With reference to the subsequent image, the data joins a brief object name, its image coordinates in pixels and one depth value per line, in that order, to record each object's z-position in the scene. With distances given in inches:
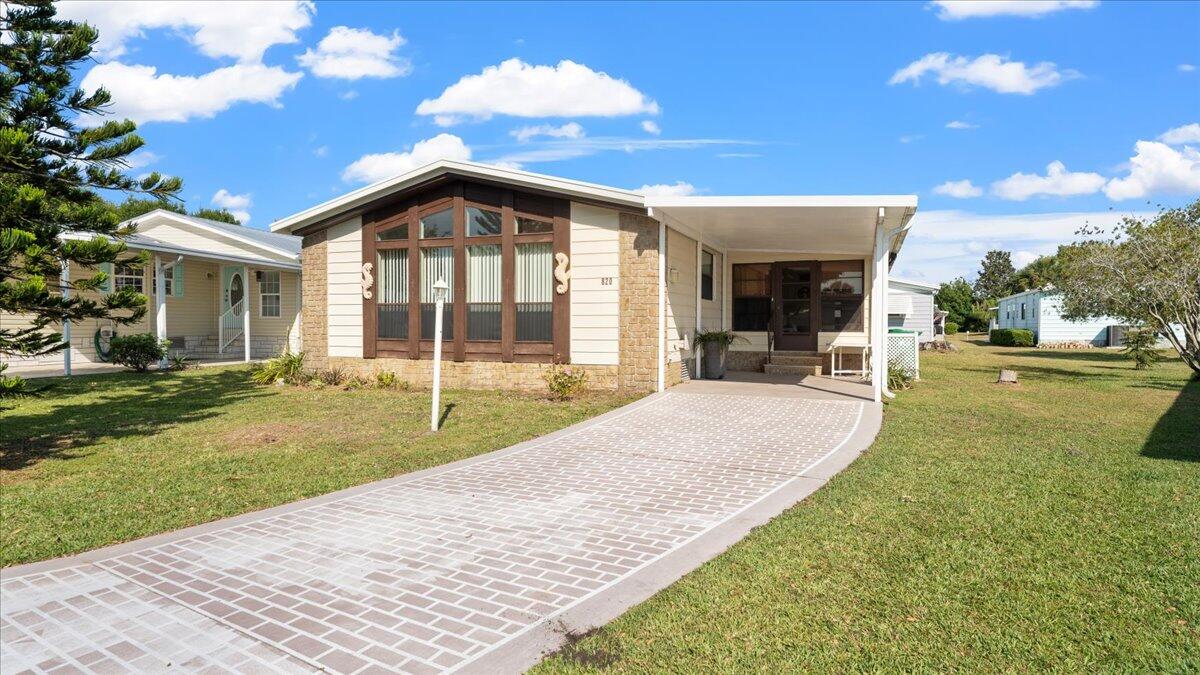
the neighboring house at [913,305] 975.6
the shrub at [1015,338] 1373.0
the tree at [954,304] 2130.9
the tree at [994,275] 3019.2
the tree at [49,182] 260.5
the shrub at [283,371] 542.3
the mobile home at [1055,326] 1330.0
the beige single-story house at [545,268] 426.0
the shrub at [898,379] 484.7
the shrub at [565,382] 433.1
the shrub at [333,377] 529.7
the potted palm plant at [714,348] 506.3
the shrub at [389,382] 501.0
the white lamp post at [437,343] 338.3
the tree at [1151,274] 554.6
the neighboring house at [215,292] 706.8
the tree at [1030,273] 2541.8
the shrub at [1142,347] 682.8
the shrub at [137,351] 598.5
